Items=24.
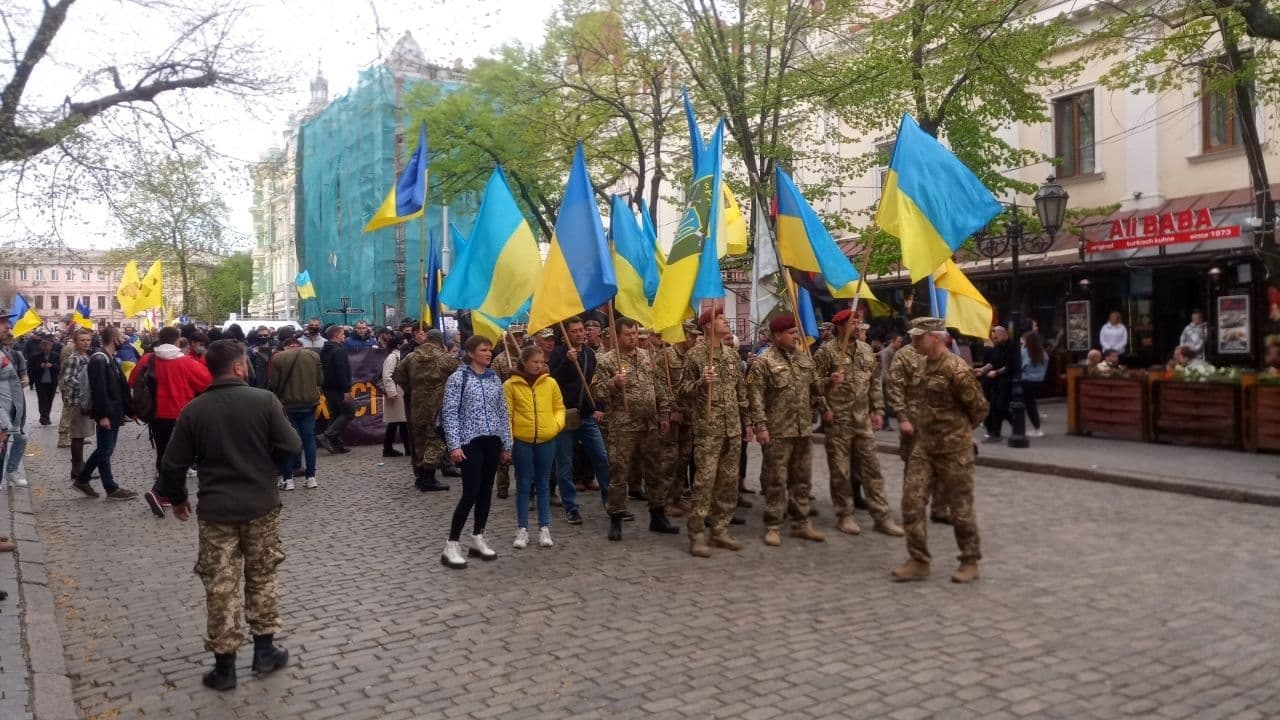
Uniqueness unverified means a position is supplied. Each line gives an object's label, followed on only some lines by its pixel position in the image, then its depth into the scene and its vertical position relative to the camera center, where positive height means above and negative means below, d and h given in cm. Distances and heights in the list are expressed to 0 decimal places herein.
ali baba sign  1716 +185
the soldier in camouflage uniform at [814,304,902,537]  895 -66
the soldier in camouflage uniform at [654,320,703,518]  947 -82
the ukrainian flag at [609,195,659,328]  969 +80
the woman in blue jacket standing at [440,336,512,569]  786 -61
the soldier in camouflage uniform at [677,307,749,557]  824 -66
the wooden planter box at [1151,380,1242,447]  1359 -98
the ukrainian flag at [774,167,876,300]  953 +96
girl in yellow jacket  830 -60
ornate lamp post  1466 +159
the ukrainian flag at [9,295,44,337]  1894 +66
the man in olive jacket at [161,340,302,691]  536 -71
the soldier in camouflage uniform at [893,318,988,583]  718 -77
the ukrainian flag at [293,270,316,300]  3123 +209
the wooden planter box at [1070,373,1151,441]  1491 -95
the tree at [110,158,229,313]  1279 +199
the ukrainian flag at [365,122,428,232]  1148 +175
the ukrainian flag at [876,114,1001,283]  848 +114
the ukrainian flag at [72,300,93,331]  2203 +86
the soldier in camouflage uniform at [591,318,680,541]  888 -56
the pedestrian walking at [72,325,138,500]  1099 -53
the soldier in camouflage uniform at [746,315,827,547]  855 -56
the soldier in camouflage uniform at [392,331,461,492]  1177 -49
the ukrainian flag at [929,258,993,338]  1016 +40
